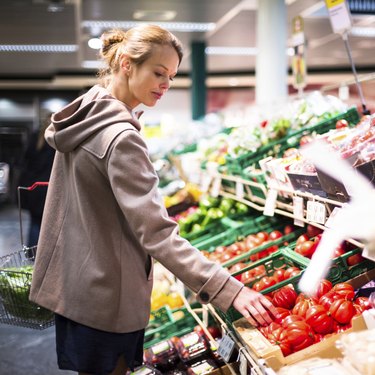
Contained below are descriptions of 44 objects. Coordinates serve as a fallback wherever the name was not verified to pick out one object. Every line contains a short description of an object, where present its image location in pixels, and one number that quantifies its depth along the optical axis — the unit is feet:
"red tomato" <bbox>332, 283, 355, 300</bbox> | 6.44
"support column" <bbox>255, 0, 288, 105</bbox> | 17.79
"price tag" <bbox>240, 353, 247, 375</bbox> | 6.09
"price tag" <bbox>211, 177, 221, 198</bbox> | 11.64
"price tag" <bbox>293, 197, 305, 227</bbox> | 7.24
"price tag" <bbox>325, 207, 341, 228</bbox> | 5.92
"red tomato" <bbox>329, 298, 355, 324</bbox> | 6.12
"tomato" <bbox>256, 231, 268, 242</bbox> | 9.75
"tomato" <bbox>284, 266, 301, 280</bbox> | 7.46
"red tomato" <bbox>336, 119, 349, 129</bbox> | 9.09
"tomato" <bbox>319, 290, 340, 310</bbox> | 6.39
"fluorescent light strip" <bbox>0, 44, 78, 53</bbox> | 33.17
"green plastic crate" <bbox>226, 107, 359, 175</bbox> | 9.86
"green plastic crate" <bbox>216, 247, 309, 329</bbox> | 6.51
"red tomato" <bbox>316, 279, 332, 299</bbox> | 6.74
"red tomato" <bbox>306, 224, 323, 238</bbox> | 8.45
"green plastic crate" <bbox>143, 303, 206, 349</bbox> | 9.57
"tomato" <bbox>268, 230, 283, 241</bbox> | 9.59
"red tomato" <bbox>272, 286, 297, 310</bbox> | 6.91
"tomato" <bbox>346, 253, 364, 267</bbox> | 7.00
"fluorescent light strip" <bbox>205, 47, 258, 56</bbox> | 35.84
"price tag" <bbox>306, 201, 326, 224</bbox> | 6.54
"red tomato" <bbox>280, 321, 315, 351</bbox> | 5.87
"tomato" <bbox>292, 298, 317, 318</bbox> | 6.44
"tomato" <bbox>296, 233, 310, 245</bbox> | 8.36
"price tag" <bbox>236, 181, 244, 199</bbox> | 10.03
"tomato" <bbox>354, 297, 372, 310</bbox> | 6.19
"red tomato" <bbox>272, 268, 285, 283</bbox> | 7.62
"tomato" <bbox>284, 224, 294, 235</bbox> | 9.71
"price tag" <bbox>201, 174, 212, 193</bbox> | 12.50
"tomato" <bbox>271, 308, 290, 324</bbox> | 6.26
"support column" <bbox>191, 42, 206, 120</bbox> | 32.96
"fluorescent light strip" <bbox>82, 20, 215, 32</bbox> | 26.69
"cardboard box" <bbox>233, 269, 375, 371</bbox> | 5.48
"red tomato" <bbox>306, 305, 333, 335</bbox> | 6.18
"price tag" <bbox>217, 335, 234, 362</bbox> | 6.34
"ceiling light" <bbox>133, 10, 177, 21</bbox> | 24.64
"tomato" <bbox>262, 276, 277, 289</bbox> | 7.55
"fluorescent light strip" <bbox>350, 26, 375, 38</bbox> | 30.04
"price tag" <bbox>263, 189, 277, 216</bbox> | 7.89
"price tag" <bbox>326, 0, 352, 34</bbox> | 9.84
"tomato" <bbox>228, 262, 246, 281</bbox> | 8.47
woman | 5.35
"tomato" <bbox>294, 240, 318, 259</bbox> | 7.89
